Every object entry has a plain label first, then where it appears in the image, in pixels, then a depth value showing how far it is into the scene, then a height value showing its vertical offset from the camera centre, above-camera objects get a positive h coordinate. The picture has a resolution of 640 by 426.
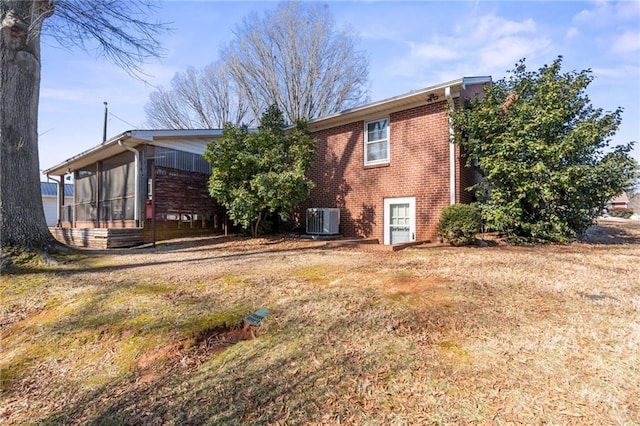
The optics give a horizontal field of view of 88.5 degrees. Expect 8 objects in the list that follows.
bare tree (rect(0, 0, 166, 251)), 6.11 +2.21
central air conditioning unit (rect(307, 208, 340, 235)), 10.04 -0.21
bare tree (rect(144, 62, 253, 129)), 23.55 +8.37
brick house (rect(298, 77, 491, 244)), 8.52 +1.43
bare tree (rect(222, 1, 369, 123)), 20.69 +9.91
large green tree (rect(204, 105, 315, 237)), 8.67 +1.21
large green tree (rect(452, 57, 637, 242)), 7.32 +1.35
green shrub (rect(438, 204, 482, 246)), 7.43 -0.21
